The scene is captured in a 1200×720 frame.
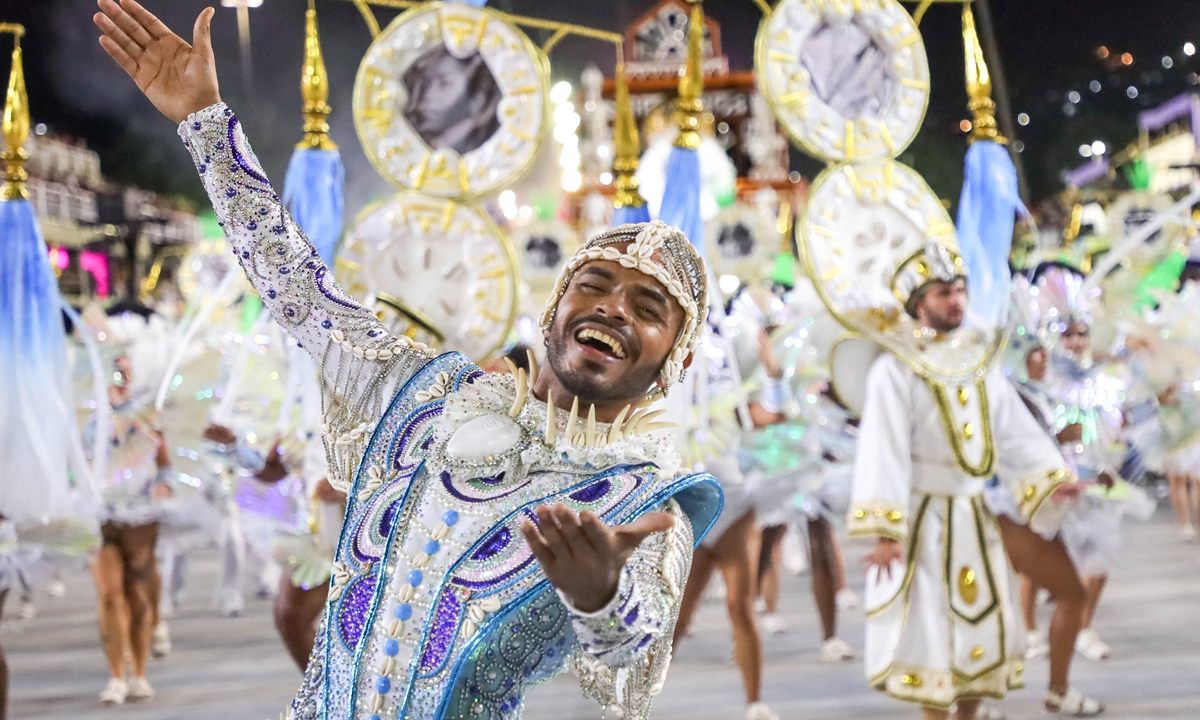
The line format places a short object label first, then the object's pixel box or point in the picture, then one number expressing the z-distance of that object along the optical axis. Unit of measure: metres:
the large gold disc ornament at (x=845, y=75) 4.49
